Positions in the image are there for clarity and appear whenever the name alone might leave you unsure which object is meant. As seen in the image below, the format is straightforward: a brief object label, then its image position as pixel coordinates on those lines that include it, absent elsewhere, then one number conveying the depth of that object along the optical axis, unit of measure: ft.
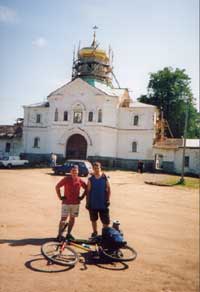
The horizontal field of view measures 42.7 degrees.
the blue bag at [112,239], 18.24
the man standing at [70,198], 21.23
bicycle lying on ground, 17.07
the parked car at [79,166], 72.09
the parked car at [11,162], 91.34
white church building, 103.62
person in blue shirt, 21.21
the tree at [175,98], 140.39
